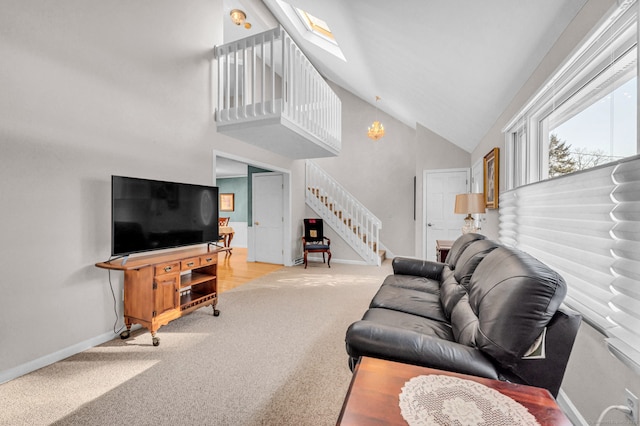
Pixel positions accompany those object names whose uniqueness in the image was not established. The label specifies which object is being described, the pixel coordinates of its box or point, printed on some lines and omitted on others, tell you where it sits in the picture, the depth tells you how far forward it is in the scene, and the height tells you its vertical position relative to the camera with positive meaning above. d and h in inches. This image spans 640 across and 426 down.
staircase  231.6 -0.8
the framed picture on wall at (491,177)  122.6 +17.0
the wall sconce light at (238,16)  168.8 +124.6
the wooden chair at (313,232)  234.4 -17.3
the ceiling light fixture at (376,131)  199.7 +59.9
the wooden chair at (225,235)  274.1 -23.7
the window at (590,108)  48.2 +25.3
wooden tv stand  95.5 -28.2
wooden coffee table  32.3 -24.5
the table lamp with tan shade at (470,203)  137.7 +4.8
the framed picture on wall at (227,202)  358.0 +12.5
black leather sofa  43.7 -21.9
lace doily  31.7 -24.2
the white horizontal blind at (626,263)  40.8 -8.0
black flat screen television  94.9 -1.1
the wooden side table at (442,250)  156.5 -22.0
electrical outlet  40.5 -29.2
